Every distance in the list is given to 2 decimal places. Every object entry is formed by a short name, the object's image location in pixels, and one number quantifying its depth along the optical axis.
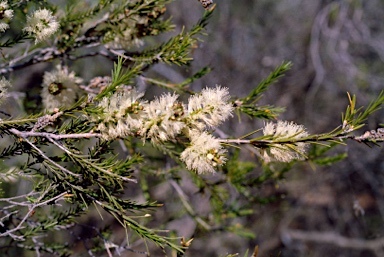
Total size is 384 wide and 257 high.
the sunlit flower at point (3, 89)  0.43
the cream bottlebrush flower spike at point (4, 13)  0.43
